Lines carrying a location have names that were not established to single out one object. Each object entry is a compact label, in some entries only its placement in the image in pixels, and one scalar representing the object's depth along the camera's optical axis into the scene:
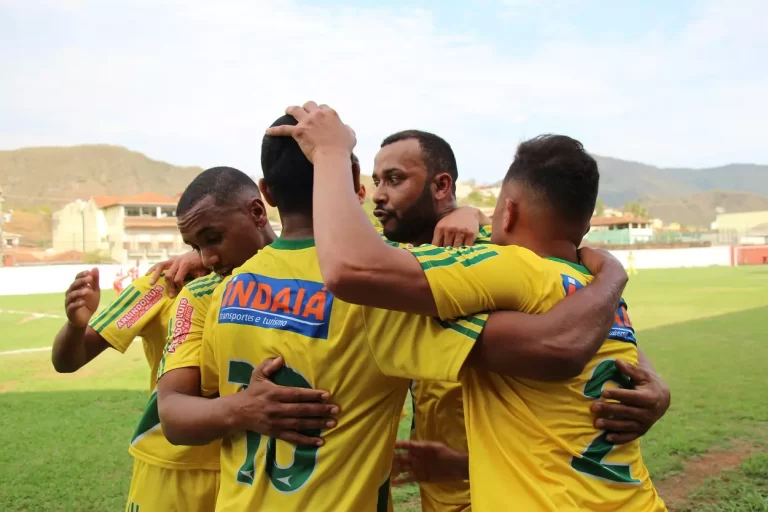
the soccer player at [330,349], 1.58
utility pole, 39.50
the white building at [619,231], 68.51
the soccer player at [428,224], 2.38
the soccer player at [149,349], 2.63
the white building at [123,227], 54.25
